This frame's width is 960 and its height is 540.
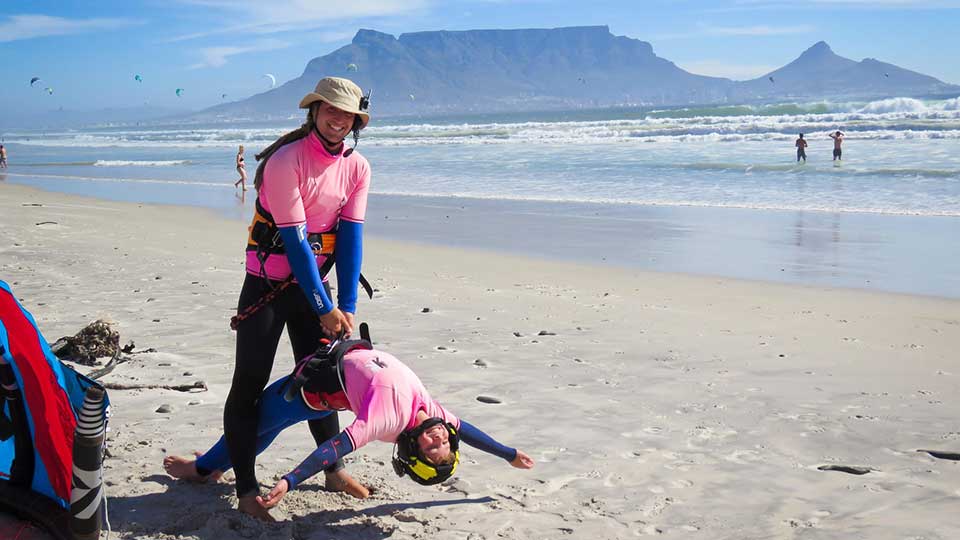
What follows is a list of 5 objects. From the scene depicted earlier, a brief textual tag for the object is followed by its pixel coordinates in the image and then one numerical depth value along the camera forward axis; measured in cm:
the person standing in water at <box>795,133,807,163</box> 2342
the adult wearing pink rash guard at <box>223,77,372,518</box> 324
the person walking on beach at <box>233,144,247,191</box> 2012
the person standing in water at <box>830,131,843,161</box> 2375
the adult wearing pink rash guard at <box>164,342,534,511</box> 300
